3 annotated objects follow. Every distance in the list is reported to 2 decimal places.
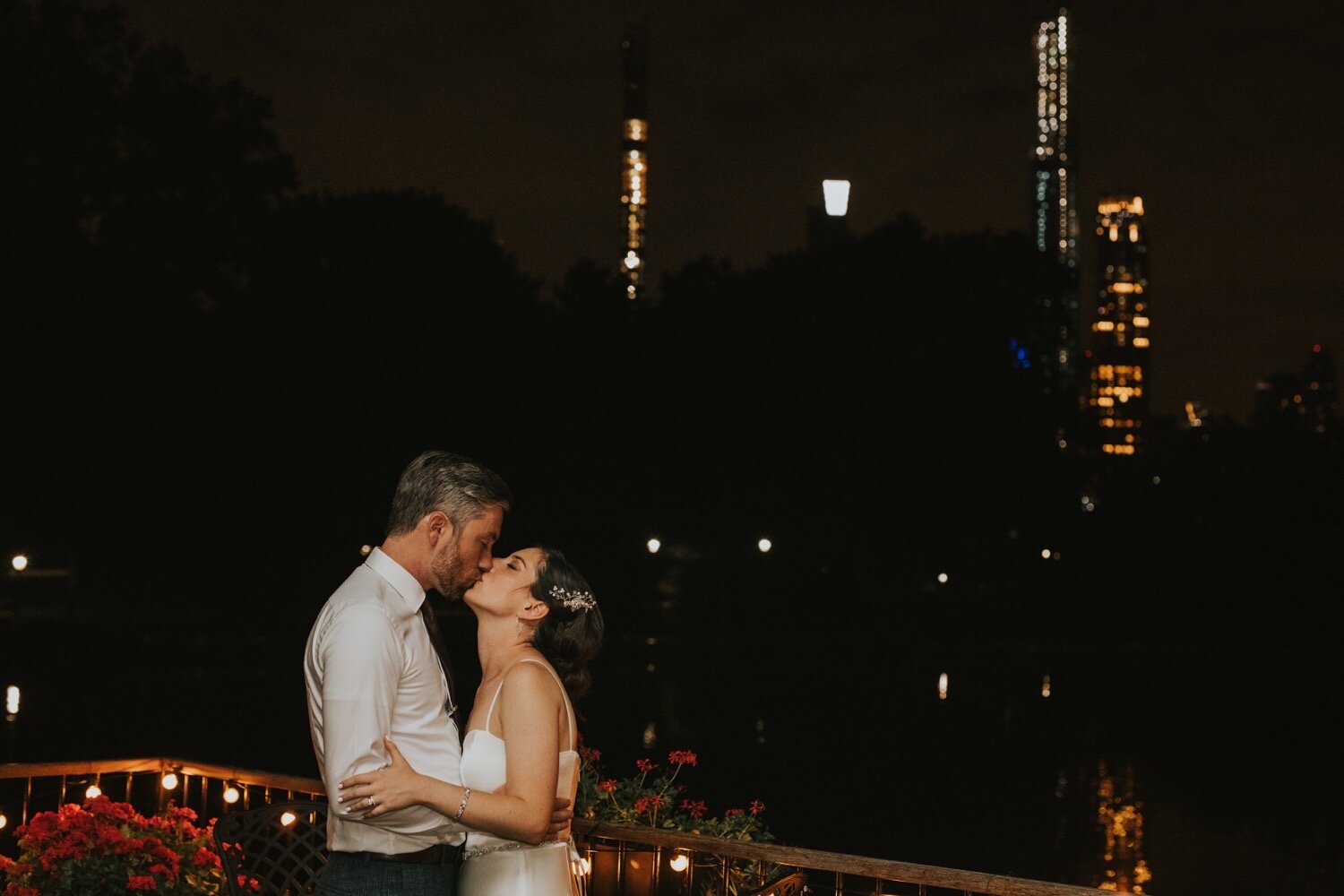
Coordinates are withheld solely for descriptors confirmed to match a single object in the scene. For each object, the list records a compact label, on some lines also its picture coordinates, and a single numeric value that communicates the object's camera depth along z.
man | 3.62
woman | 3.72
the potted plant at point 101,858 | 6.12
